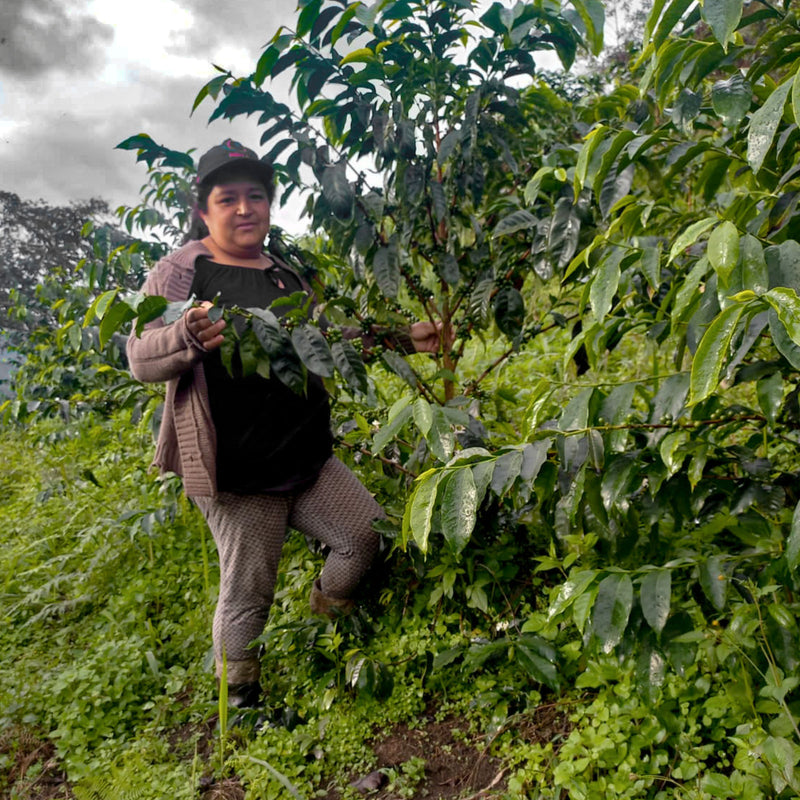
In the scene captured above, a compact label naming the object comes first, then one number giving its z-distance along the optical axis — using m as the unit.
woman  1.67
